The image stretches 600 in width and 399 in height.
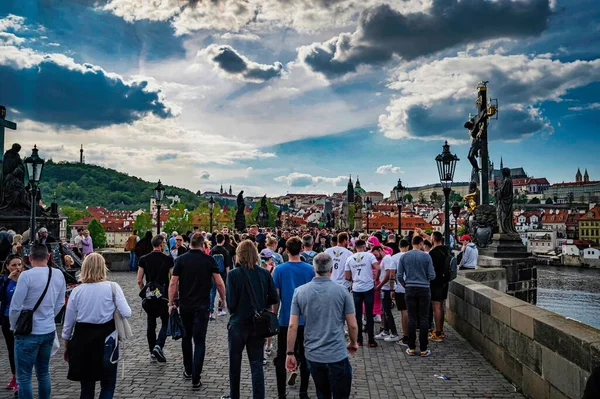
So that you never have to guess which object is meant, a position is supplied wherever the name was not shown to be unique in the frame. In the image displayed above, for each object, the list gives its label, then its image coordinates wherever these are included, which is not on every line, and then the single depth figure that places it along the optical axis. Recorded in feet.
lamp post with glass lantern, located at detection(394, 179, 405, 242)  77.77
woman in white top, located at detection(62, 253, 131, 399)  14.42
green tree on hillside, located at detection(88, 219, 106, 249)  320.70
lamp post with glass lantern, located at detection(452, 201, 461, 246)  87.39
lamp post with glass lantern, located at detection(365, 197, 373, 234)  130.00
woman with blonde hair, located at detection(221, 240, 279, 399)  17.06
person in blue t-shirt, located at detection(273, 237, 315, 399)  18.51
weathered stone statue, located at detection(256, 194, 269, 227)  137.26
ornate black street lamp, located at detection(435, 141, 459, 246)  41.97
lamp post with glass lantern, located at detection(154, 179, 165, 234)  71.26
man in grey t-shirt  13.55
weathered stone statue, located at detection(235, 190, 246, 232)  112.58
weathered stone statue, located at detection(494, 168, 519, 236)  58.39
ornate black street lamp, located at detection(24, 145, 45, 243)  38.68
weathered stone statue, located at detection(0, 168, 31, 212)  58.13
